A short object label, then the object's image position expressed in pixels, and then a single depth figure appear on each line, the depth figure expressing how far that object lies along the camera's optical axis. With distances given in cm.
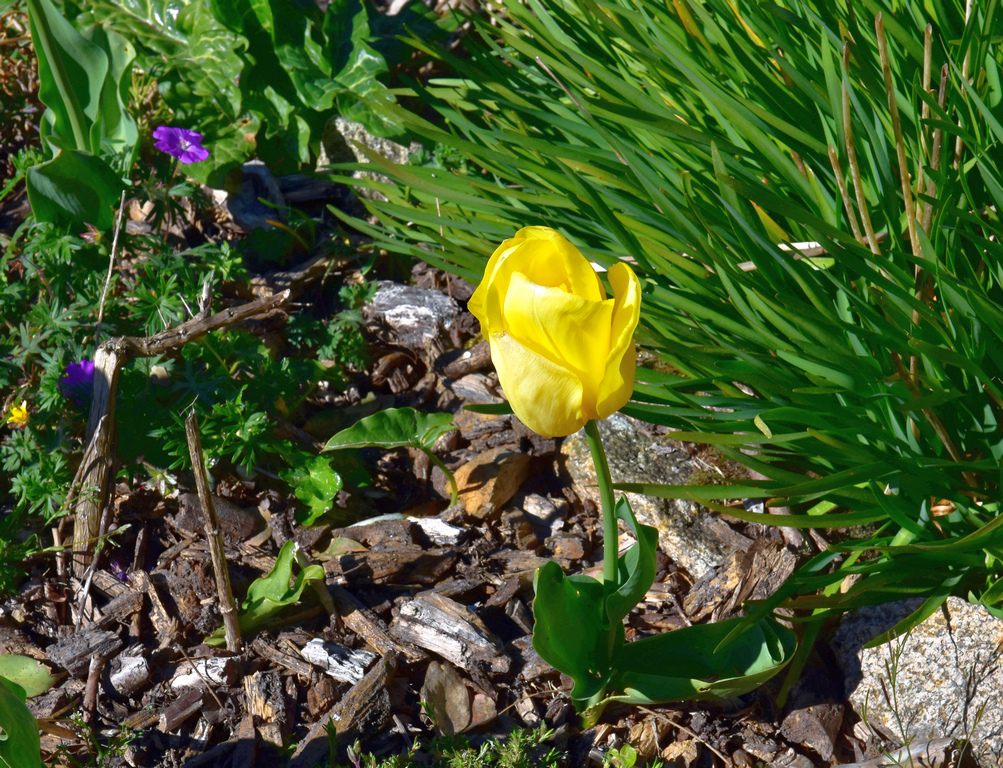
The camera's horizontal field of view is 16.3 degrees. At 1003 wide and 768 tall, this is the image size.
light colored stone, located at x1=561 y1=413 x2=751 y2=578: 154
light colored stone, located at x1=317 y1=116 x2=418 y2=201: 178
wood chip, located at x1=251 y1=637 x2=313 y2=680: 150
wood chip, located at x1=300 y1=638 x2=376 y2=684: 150
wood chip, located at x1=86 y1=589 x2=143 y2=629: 153
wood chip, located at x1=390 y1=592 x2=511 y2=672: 150
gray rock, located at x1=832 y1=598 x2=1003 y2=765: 146
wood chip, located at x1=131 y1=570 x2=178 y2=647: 152
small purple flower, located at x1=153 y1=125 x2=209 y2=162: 164
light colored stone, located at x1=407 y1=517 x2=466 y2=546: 156
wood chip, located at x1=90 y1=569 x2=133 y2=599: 154
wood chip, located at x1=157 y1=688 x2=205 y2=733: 148
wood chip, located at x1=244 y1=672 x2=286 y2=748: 148
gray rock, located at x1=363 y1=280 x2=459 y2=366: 167
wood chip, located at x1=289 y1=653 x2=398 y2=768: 147
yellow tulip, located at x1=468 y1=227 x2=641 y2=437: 137
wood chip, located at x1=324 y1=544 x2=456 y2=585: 154
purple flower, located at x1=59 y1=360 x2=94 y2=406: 154
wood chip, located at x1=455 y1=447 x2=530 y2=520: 158
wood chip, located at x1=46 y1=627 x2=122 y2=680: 151
